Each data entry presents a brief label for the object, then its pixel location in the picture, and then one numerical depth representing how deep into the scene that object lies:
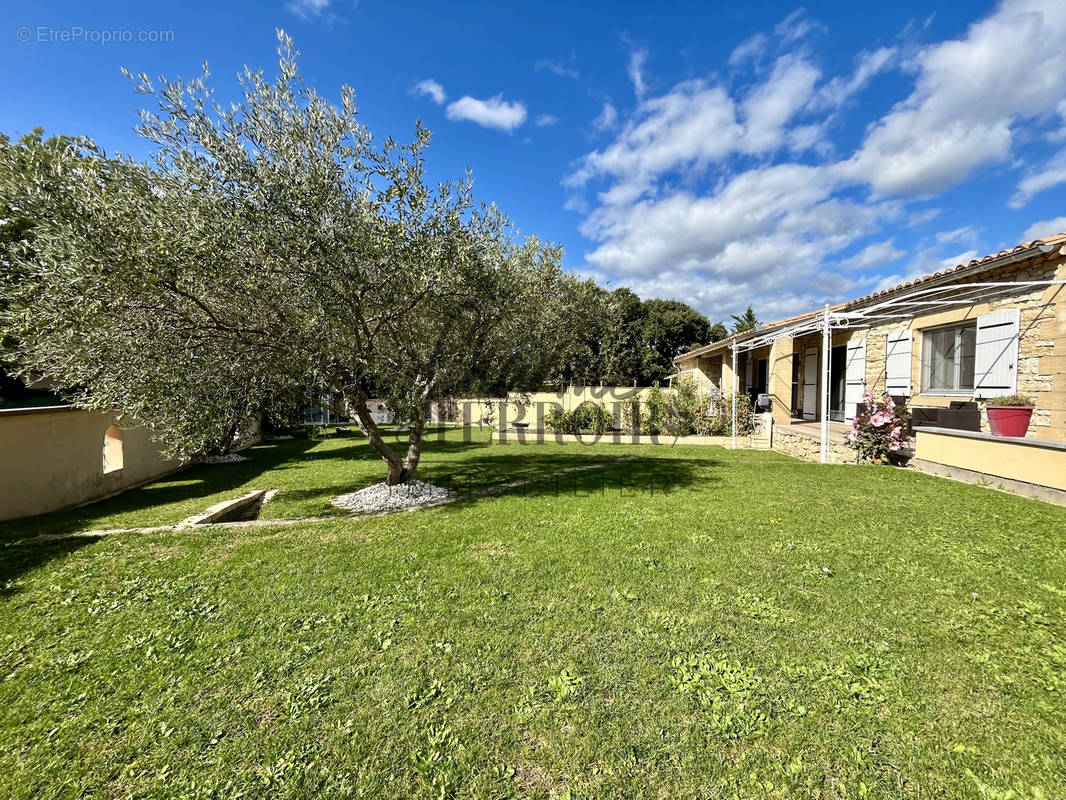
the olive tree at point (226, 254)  4.86
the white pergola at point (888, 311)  8.12
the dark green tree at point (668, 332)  34.15
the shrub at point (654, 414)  15.77
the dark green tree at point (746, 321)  36.83
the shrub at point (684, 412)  15.58
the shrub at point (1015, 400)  7.34
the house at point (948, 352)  7.18
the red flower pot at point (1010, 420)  7.16
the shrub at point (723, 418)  14.70
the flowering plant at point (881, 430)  9.38
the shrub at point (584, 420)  16.88
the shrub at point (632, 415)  16.20
